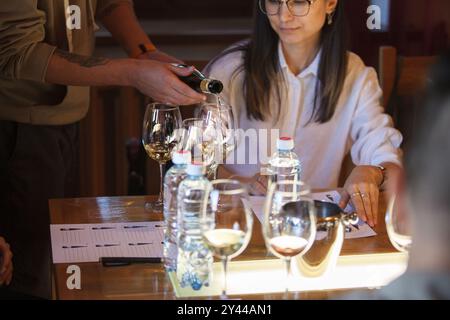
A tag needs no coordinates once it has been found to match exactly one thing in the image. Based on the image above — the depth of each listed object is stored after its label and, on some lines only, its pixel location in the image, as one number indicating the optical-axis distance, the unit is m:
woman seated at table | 2.11
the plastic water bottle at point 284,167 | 1.65
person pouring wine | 1.90
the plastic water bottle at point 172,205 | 1.30
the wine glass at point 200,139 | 1.59
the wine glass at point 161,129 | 1.62
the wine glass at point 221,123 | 1.62
